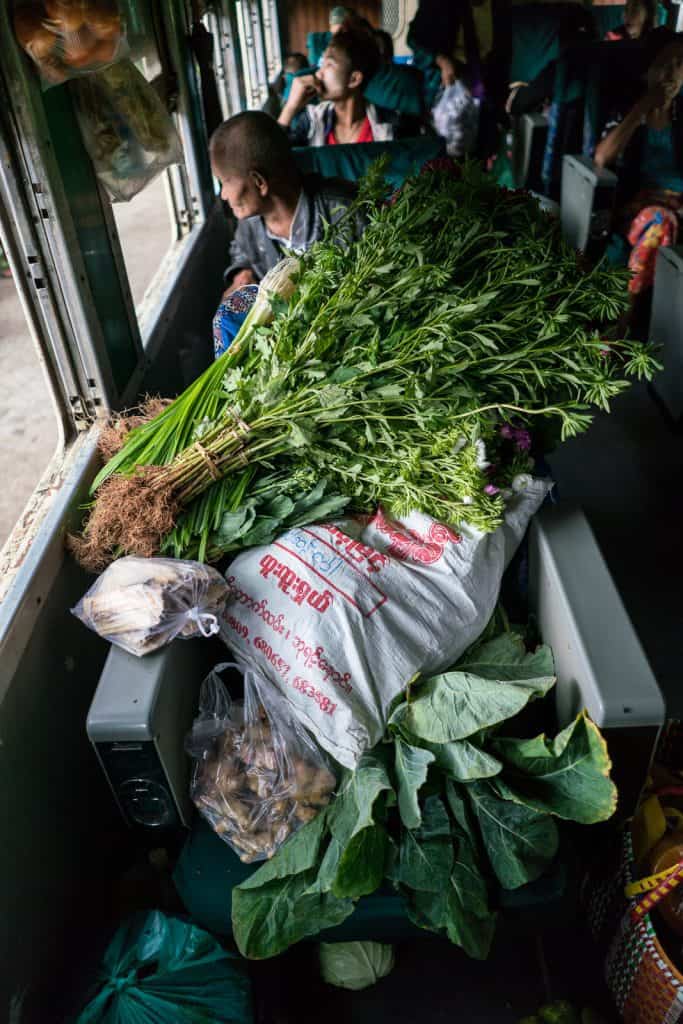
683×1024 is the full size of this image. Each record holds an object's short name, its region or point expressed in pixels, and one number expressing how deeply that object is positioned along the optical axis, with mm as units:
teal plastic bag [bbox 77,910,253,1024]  1396
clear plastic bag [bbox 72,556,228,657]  1425
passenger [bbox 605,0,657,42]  4258
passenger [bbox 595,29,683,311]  3853
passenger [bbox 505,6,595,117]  5020
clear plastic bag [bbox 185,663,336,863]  1492
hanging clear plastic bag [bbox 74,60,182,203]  2025
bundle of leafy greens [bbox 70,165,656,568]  1606
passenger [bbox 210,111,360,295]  2354
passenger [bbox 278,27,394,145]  3873
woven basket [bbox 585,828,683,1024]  1430
